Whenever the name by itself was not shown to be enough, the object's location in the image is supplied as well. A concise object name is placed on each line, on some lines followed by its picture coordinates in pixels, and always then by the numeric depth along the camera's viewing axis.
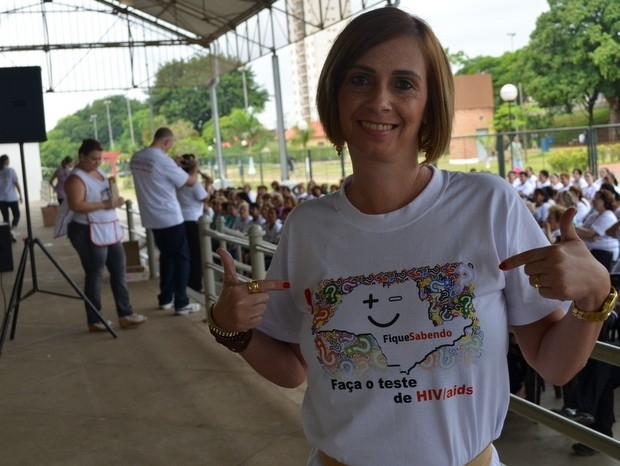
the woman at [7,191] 17.55
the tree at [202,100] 73.19
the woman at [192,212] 8.99
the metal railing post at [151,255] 9.83
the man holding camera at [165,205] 7.61
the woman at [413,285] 1.36
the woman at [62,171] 15.95
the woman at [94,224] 6.80
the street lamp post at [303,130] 40.23
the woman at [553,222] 8.19
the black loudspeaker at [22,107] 6.68
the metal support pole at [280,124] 19.58
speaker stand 6.64
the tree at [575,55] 36.59
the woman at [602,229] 8.89
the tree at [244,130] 57.31
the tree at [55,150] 80.31
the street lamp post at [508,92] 21.19
